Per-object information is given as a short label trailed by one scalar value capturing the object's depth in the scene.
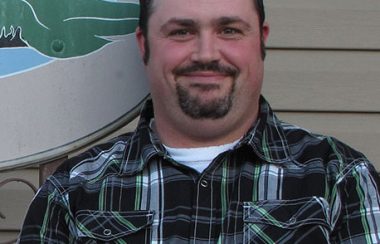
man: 2.02
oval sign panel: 2.21
